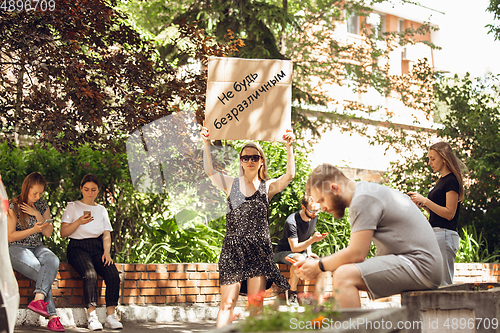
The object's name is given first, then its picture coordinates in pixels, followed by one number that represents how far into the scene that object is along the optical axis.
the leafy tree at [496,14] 10.74
